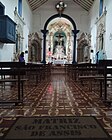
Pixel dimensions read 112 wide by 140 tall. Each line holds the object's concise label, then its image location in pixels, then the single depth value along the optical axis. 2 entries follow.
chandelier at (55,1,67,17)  10.38
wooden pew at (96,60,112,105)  2.23
